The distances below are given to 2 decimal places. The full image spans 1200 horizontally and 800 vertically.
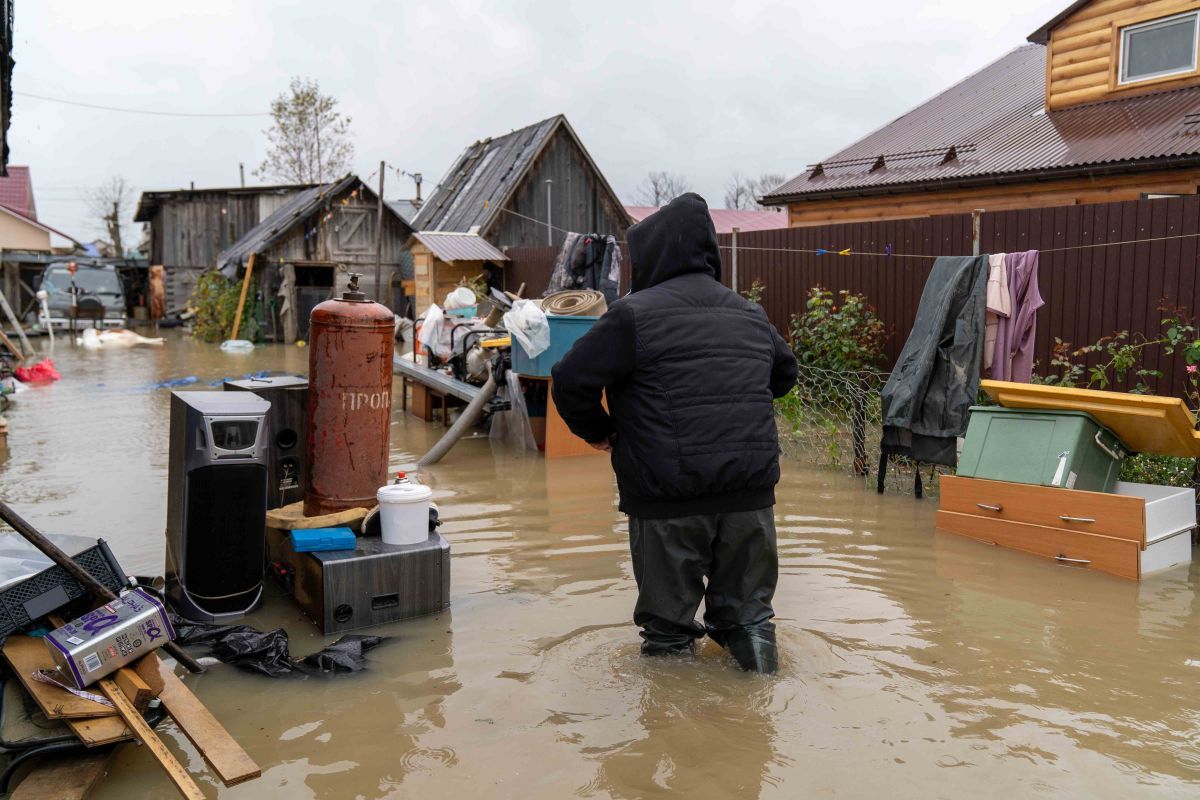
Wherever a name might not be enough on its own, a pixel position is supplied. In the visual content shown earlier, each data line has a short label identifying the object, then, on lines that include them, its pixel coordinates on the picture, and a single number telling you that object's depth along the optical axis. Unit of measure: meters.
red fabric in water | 15.34
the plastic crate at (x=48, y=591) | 3.33
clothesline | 7.02
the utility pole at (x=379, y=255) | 25.09
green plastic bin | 5.25
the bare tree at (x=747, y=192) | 64.62
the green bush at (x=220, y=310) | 26.23
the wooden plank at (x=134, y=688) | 3.06
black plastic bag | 3.89
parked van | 27.66
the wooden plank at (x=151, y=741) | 2.69
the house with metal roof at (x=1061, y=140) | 11.32
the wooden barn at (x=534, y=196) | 23.70
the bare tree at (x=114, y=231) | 54.67
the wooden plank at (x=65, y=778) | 2.78
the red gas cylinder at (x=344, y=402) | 4.92
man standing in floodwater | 3.50
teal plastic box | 8.58
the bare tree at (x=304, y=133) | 39.47
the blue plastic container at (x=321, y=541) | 4.43
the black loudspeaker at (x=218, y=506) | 4.27
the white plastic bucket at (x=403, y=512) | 4.54
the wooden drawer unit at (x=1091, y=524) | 4.98
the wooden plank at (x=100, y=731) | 2.88
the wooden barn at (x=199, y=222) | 32.38
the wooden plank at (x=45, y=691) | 2.95
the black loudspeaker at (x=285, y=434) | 5.14
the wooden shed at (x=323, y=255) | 25.78
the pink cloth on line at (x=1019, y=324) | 6.58
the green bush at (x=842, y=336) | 8.91
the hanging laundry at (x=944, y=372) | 6.52
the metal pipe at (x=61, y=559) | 3.31
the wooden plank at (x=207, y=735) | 2.77
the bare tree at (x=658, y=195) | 56.76
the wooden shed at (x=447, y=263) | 20.77
